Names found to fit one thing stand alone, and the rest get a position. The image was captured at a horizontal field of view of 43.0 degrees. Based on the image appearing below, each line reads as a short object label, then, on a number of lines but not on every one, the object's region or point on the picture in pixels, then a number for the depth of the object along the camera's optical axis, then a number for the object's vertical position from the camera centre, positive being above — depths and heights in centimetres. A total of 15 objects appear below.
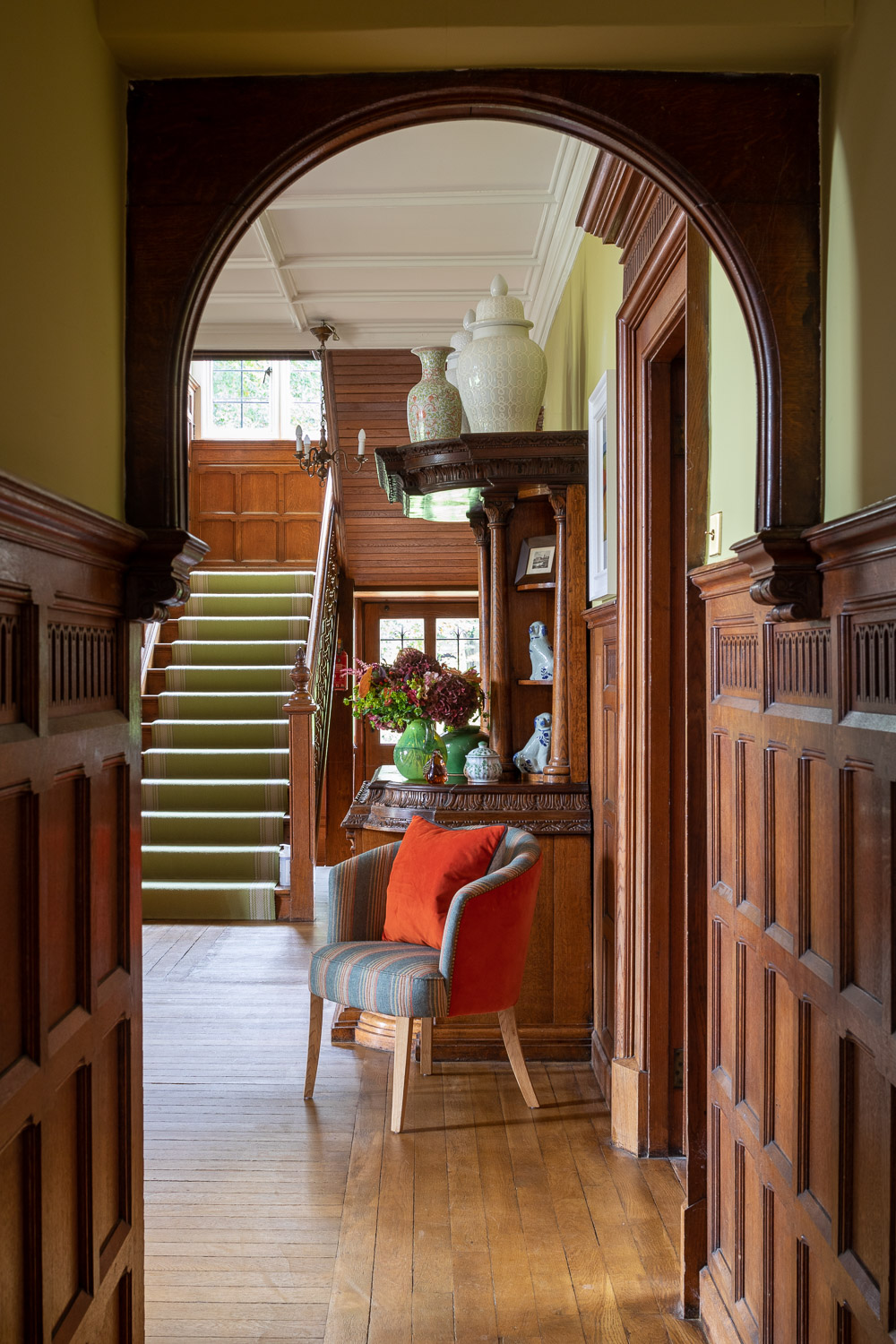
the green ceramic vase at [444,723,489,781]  468 -28
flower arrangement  446 -7
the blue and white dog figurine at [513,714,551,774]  450 -30
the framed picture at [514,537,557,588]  457 +46
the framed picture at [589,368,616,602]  374 +65
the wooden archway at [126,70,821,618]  170 +74
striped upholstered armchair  344 -90
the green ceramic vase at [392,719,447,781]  449 -28
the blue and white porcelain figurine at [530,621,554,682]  457 +9
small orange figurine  446 -37
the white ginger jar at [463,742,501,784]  438 -35
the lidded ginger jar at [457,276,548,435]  431 +117
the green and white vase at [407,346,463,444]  496 +117
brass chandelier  700 +152
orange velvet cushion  373 -66
